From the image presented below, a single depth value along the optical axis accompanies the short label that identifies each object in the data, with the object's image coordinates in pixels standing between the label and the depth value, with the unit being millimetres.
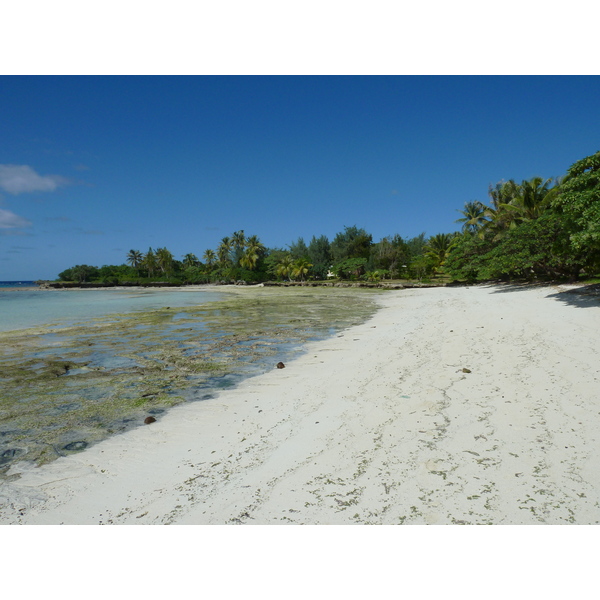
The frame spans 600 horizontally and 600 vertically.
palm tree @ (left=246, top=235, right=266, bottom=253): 84188
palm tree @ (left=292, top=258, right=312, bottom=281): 64688
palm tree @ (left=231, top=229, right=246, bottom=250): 89125
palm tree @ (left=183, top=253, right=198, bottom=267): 111350
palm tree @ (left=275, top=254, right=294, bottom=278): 70312
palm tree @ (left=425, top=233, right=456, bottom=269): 54234
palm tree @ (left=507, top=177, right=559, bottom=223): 29500
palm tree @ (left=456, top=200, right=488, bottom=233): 54344
